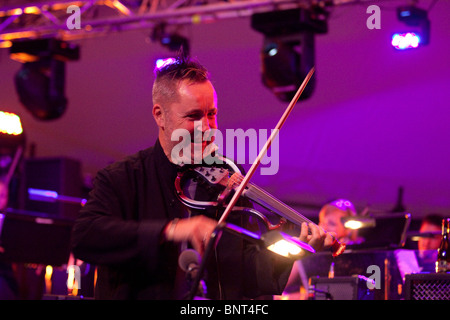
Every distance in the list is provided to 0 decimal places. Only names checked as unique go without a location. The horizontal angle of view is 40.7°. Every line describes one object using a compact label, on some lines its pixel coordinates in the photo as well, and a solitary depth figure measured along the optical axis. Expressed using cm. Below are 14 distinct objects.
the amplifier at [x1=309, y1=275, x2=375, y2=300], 369
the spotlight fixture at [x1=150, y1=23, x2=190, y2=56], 739
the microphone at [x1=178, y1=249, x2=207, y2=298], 169
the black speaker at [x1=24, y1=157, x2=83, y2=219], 848
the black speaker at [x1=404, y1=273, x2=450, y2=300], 276
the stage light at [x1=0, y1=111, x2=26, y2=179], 802
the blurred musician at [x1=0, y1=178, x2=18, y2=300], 578
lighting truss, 689
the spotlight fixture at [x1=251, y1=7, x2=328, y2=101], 634
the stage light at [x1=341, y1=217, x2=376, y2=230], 419
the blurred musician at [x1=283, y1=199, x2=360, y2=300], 459
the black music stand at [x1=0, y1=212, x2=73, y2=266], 582
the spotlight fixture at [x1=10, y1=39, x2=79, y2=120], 789
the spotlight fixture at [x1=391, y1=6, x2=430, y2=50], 584
